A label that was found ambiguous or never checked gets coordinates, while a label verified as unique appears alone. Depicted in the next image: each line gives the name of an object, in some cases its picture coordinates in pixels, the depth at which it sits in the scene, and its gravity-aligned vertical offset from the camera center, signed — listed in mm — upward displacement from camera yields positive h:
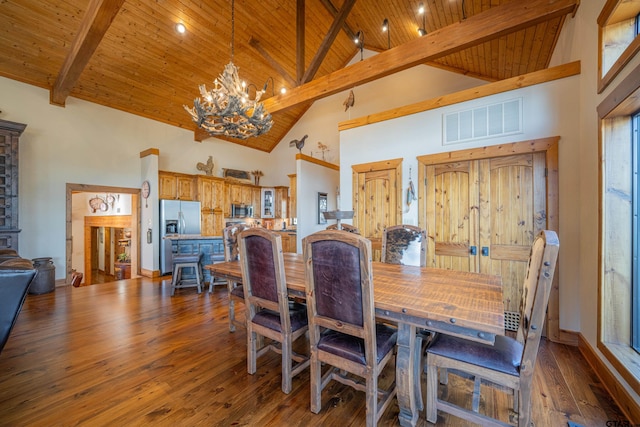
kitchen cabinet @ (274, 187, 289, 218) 8922 +423
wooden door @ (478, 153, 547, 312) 2896 -40
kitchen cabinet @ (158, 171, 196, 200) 6262 +714
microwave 7934 +74
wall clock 5914 +559
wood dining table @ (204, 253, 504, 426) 1281 -531
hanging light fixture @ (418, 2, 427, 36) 3982 +3241
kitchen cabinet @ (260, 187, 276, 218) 8836 +387
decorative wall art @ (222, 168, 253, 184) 8016 +1263
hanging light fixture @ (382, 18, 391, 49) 5130 +3784
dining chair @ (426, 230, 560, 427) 1242 -814
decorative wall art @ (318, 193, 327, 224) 6812 +212
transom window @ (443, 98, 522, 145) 3016 +1128
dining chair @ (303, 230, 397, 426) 1409 -603
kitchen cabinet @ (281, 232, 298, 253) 7117 -814
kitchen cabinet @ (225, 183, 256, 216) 7789 +585
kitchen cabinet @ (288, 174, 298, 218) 7735 +643
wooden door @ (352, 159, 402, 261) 3861 +229
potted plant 7531 -1297
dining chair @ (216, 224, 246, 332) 2818 -468
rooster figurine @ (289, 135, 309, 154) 7465 +2060
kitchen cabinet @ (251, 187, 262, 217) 8602 +480
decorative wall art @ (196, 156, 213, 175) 7355 +1369
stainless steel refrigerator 5930 -194
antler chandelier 3186 +1323
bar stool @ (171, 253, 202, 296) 4423 -910
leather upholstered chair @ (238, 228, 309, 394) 1825 -659
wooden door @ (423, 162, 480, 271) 3252 -40
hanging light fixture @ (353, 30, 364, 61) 5352 +3716
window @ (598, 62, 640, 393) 1865 -158
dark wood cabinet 4125 +524
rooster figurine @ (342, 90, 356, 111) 7034 +3129
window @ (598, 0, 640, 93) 1820 +1386
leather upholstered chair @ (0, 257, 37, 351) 1352 -425
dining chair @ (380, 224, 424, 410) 2660 -355
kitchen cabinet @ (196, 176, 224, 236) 7008 +272
